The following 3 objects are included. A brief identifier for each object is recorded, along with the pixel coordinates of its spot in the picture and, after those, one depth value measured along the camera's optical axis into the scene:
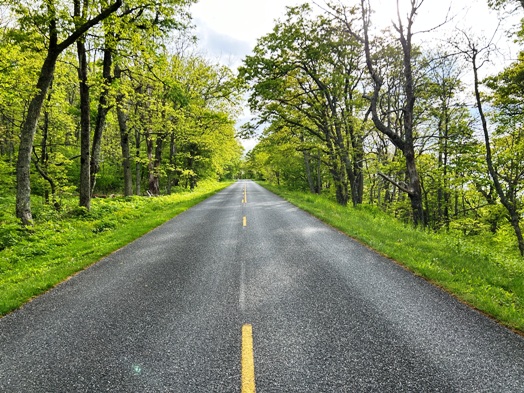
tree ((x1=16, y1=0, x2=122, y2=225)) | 9.46
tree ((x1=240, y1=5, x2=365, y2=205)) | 16.05
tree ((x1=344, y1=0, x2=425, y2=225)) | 10.93
